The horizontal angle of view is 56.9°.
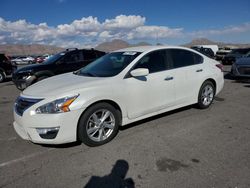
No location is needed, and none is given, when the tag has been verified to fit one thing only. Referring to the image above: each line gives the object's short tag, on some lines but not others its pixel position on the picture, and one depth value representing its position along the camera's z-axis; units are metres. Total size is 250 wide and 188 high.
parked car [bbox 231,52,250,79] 9.25
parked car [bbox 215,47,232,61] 24.81
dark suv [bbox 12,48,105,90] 8.39
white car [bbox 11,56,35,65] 38.83
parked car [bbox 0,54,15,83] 13.22
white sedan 3.43
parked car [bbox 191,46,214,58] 25.46
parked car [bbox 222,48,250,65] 18.67
